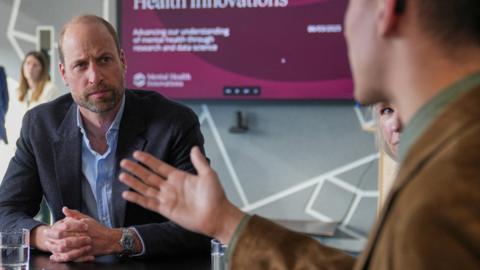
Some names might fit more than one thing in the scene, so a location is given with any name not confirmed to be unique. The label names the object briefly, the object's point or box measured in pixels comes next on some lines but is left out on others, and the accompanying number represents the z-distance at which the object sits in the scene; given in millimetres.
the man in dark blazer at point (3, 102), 4965
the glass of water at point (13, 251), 1666
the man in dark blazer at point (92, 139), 2225
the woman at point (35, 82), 4863
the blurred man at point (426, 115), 670
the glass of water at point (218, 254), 1556
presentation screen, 4414
